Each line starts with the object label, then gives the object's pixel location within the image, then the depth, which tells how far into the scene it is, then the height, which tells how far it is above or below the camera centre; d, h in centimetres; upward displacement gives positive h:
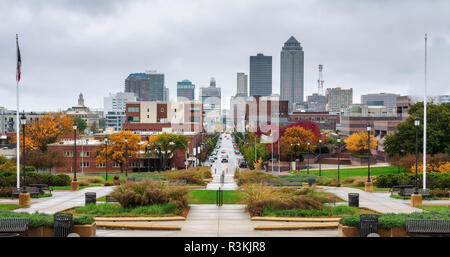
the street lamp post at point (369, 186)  3381 -418
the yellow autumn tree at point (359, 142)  9425 -307
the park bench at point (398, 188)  2954 -392
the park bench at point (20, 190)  2822 -386
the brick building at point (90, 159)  8262 -579
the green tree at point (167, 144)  7919 -292
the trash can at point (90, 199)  2509 -383
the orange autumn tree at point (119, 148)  7606 -348
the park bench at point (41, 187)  3057 -402
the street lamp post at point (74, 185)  3406 -421
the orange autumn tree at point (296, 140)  8712 -243
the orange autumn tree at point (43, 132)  9644 -127
